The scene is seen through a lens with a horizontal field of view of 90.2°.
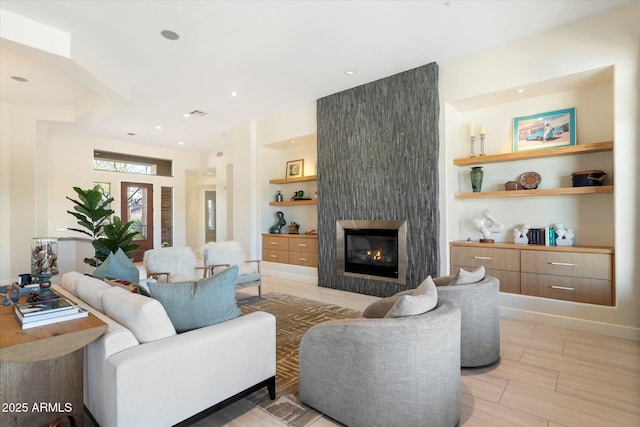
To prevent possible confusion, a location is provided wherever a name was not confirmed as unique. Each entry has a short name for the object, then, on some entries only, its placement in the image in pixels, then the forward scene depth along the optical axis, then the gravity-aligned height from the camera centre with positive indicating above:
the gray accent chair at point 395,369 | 1.69 -0.87
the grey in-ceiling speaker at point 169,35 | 3.51 +2.00
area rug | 2.06 -1.29
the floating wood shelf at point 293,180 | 6.18 +0.67
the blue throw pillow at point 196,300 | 1.92 -0.53
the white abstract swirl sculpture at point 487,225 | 4.20 -0.19
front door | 8.64 +0.11
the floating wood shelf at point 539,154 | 3.45 +0.68
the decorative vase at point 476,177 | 4.30 +0.45
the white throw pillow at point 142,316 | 1.71 -0.56
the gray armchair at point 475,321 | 2.61 -0.91
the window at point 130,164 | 8.18 +1.40
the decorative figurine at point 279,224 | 6.85 -0.24
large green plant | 4.23 -0.21
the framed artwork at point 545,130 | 3.82 +1.00
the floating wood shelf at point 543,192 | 3.41 +0.22
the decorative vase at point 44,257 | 2.21 -0.29
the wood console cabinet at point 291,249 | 6.04 -0.72
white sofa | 1.52 -0.80
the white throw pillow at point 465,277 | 2.73 -0.58
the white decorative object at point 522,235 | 3.96 -0.31
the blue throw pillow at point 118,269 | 2.78 -0.49
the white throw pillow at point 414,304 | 1.81 -0.54
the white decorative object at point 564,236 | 3.70 -0.30
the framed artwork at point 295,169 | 6.76 +0.95
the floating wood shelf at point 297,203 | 6.23 +0.20
